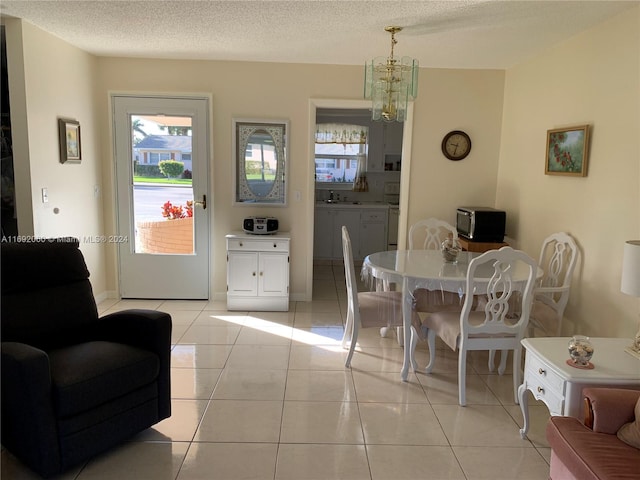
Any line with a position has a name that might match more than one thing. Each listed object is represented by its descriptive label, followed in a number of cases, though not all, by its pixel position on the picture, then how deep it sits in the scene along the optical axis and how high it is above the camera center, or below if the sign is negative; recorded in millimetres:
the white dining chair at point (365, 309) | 3486 -913
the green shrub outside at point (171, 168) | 4863 +63
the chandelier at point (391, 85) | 3326 +634
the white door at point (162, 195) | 4801 -201
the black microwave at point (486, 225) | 4445 -376
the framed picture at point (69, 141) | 4027 +254
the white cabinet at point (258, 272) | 4730 -906
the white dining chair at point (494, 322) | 2926 -863
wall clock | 4906 +361
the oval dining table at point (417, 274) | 3188 -608
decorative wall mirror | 4855 +159
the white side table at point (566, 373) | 2166 -833
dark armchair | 2107 -887
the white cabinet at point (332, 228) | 6918 -691
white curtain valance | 7176 +652
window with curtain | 7195 +356
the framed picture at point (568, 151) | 3402 +239
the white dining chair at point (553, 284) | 3443 -718
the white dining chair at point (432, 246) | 3842 -640
